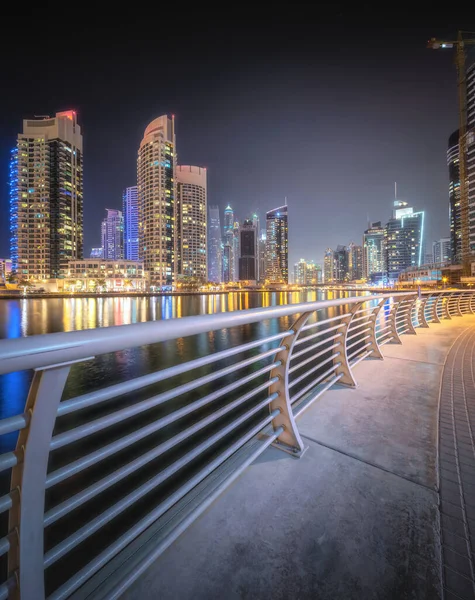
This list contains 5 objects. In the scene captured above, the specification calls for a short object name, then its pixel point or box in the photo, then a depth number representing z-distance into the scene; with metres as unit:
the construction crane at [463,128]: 54.81
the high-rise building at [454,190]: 102.56
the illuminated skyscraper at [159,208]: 99.31
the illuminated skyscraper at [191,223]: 123.94
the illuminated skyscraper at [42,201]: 87.25
